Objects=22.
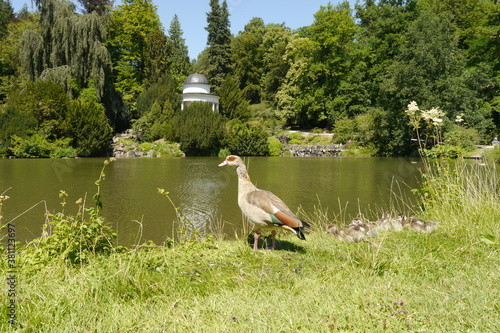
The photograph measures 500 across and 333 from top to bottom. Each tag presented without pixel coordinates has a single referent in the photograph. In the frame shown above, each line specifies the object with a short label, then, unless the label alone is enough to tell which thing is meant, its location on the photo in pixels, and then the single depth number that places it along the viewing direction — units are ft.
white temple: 143.95
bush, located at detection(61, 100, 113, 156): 99.35
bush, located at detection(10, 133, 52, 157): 91.61
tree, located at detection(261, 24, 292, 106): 169.17
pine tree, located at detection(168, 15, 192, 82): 175.73
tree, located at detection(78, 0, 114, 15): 144.97
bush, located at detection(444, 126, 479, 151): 85.51
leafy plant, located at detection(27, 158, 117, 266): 12.12
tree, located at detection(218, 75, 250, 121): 142.20
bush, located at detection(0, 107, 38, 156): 92.73
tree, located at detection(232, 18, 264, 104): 181.88
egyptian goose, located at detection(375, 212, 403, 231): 18.34
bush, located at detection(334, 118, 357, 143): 124.57
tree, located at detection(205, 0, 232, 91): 178.09
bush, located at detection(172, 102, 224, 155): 115.03
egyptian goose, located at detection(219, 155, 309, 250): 13.08
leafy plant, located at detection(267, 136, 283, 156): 122.80
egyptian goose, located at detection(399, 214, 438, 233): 16.96
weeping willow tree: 102.06
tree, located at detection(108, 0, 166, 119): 146.82
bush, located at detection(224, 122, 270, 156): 118.62
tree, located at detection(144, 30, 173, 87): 145.22
